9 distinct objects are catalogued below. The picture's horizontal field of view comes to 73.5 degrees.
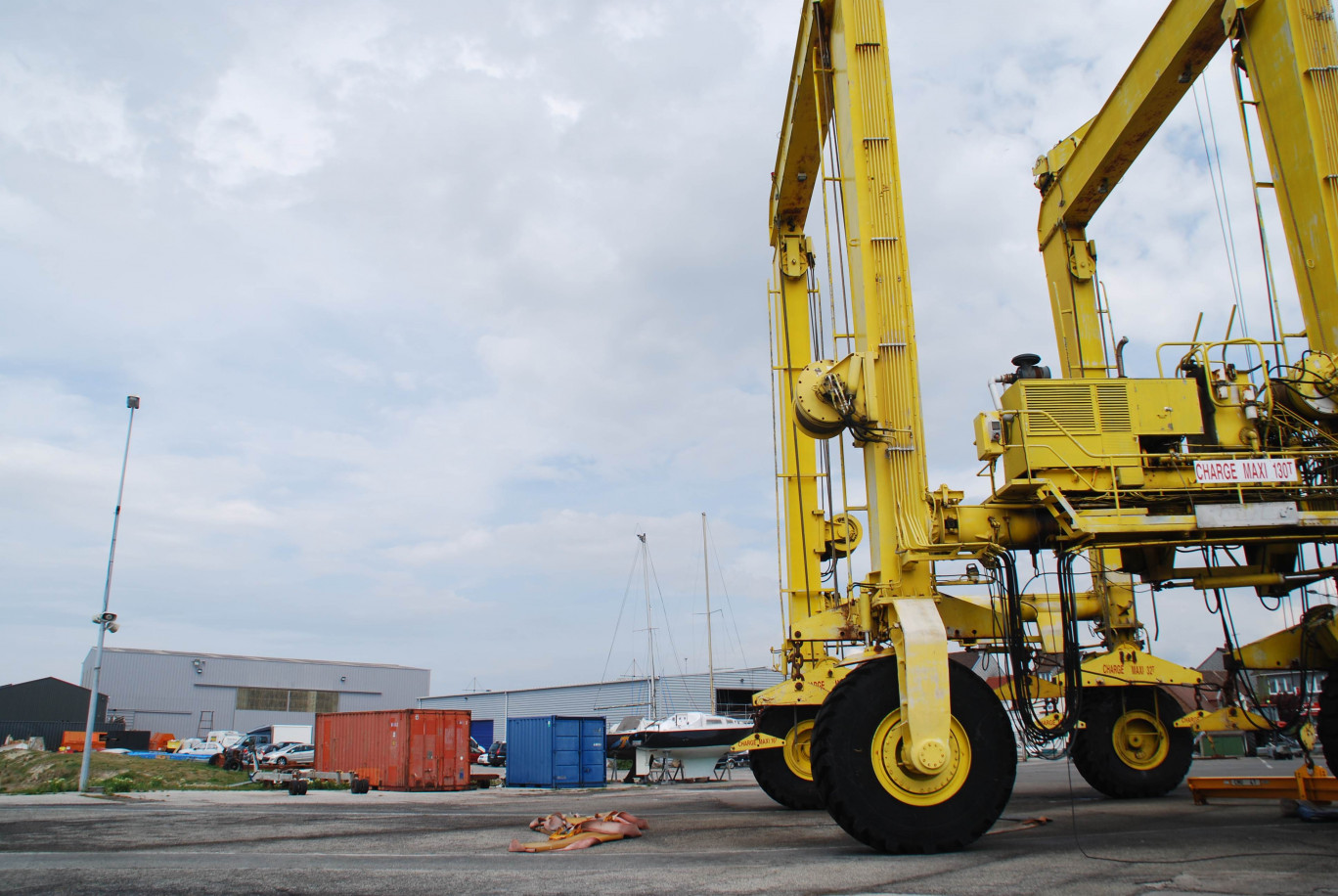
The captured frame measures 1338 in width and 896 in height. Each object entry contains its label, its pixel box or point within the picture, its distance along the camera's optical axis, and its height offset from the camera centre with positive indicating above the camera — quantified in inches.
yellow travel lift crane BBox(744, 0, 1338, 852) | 316.8 +89.9
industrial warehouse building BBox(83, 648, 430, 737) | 2285.9 +51.6
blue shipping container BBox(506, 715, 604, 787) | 1027.9 -56.2
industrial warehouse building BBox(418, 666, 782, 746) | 1887.3 +5.3
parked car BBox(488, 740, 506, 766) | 1606.8 -88.8
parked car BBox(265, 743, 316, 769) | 1364.2 -71.4
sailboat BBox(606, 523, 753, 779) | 1153.4 -53.2
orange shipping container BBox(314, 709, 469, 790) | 1019.3 -49.3
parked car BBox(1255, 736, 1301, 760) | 1257.1 -100.8
